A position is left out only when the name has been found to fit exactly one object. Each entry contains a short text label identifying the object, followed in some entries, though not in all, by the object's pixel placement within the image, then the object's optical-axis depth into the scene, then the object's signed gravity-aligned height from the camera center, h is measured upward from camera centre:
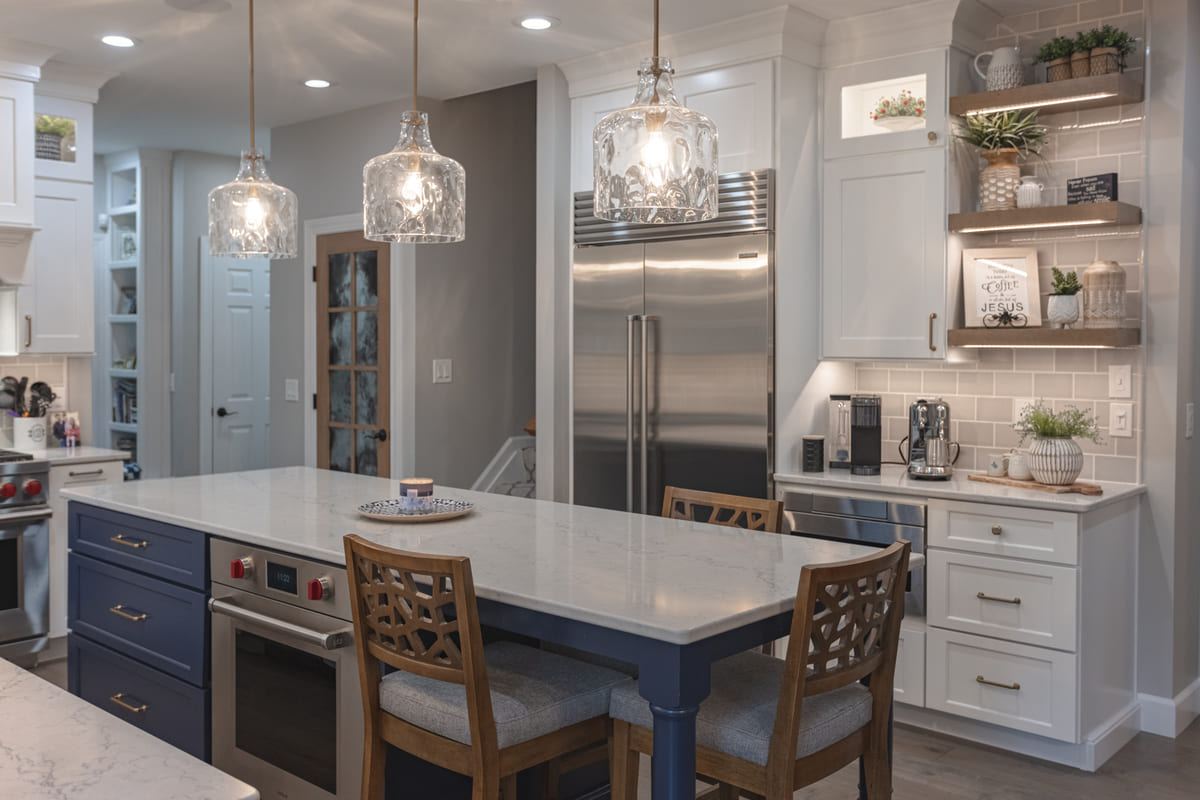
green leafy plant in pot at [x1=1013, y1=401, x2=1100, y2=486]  3.62 -0.23
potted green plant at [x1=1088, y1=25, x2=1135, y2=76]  3.65 +1.16
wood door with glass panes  5.63 +0.13
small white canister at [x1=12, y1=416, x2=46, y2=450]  5.00 -0.27
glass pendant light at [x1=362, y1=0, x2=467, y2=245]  2.57 +0.47
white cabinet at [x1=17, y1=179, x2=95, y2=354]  4.88 +0.47
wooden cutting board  3.55 -0.36
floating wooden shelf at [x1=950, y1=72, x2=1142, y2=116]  3.62 +1.02
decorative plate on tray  2.82 -0.37
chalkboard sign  3.71 +0.69
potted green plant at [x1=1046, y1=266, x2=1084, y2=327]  3.73 +0.29
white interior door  7.34 +0.12
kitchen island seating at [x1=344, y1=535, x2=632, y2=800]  2.02 -0.66
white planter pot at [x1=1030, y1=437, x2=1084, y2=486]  3.61 -0.27
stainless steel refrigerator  4.14 +0.11
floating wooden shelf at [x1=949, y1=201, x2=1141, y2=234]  3.62 +0.59
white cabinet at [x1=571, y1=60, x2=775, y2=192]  4.10 +1.10
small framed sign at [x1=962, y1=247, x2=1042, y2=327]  3.92 +0.35
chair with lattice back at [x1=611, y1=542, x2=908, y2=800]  1.97 -0.67
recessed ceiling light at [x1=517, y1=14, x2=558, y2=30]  4.08 +1.41
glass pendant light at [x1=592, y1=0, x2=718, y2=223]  2.22 +0.48
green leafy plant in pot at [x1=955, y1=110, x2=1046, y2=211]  3.90 +0.89
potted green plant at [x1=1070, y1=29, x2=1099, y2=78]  3.69 +1.16
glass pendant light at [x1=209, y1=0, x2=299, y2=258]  3.04 +0.48
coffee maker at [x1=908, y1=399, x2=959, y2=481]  3.87 -0.22
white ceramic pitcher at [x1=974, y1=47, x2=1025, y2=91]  3.89 +1.16
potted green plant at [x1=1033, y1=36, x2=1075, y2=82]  3.77 +1.18
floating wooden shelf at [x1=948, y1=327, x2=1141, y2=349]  3.62 +0.16
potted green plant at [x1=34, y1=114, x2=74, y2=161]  4.93 +1.15
